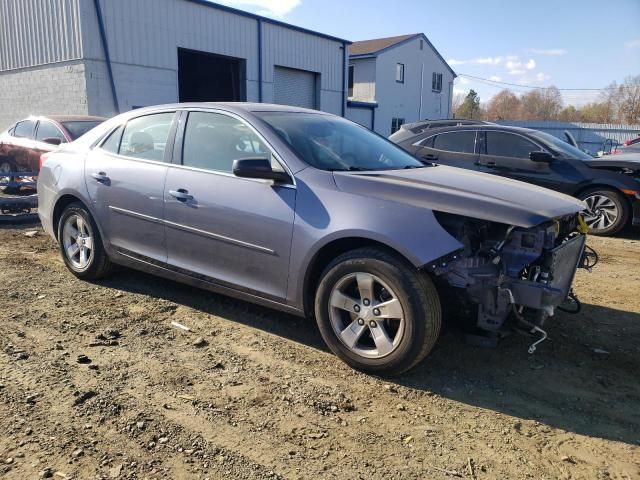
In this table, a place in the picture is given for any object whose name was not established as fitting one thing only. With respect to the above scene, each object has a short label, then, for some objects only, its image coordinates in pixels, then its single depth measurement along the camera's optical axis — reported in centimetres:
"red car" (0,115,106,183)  952
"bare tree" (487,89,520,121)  8306
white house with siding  3494
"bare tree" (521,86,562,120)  7719
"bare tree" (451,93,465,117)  7209
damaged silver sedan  319
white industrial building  1550
